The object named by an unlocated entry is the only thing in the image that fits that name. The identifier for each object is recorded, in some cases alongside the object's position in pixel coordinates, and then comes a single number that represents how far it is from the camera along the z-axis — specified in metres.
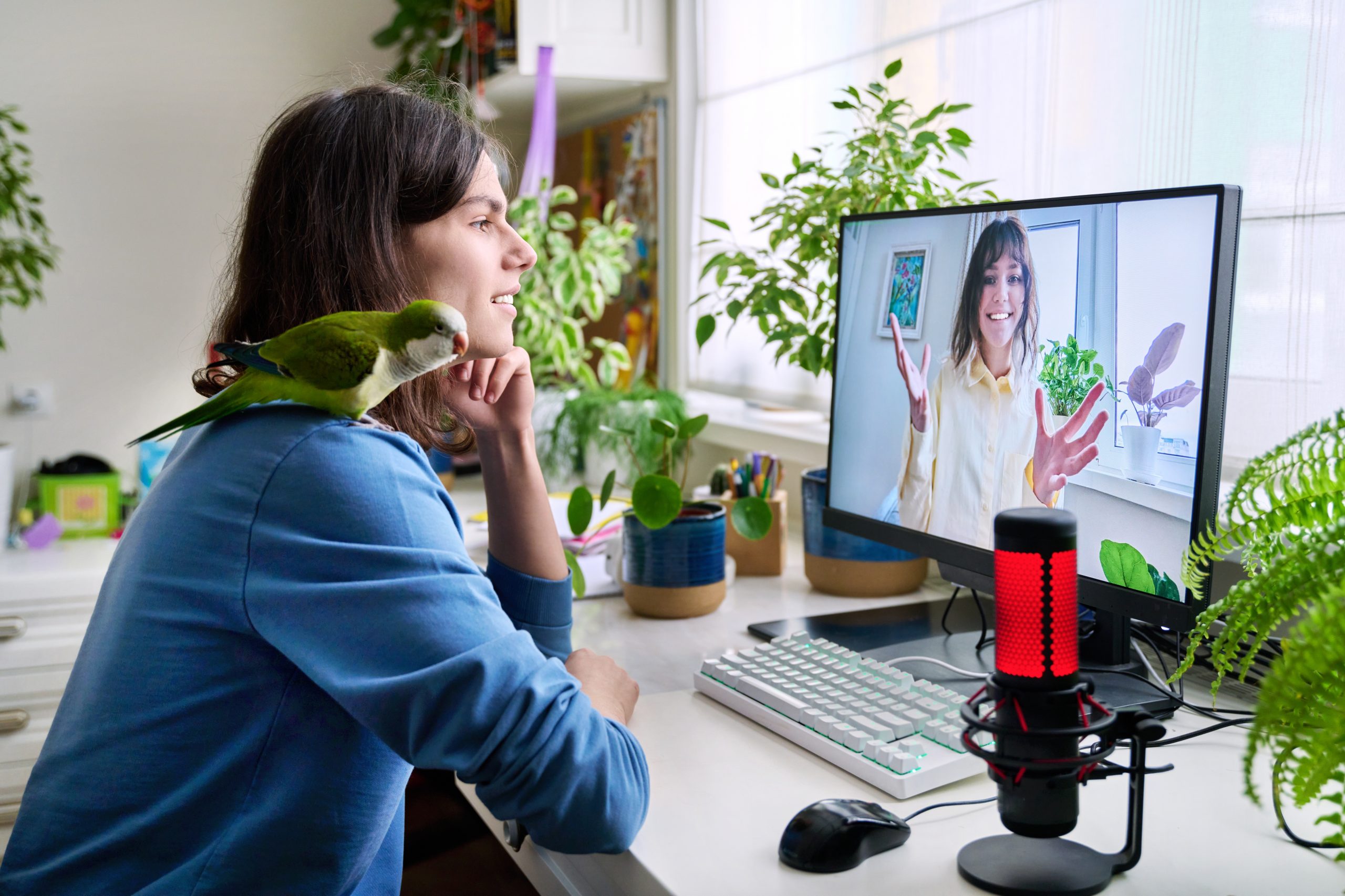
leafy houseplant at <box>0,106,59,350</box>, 2.30
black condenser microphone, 0.56
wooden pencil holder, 1.49
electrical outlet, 2.46
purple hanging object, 2.16
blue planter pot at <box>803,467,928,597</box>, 1.36
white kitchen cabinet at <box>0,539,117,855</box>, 1.84
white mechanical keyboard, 0.80
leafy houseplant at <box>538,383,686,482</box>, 1.96
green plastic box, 2.22
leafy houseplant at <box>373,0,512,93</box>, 2.42
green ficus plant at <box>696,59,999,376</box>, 1.32
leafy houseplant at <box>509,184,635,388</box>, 2.24
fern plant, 0.47
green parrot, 0.68
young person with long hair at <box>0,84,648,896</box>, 0.64
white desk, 0.67
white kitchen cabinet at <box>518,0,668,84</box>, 2.13
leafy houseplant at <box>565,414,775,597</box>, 1.23
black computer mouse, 0.68
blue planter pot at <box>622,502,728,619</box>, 1.29
